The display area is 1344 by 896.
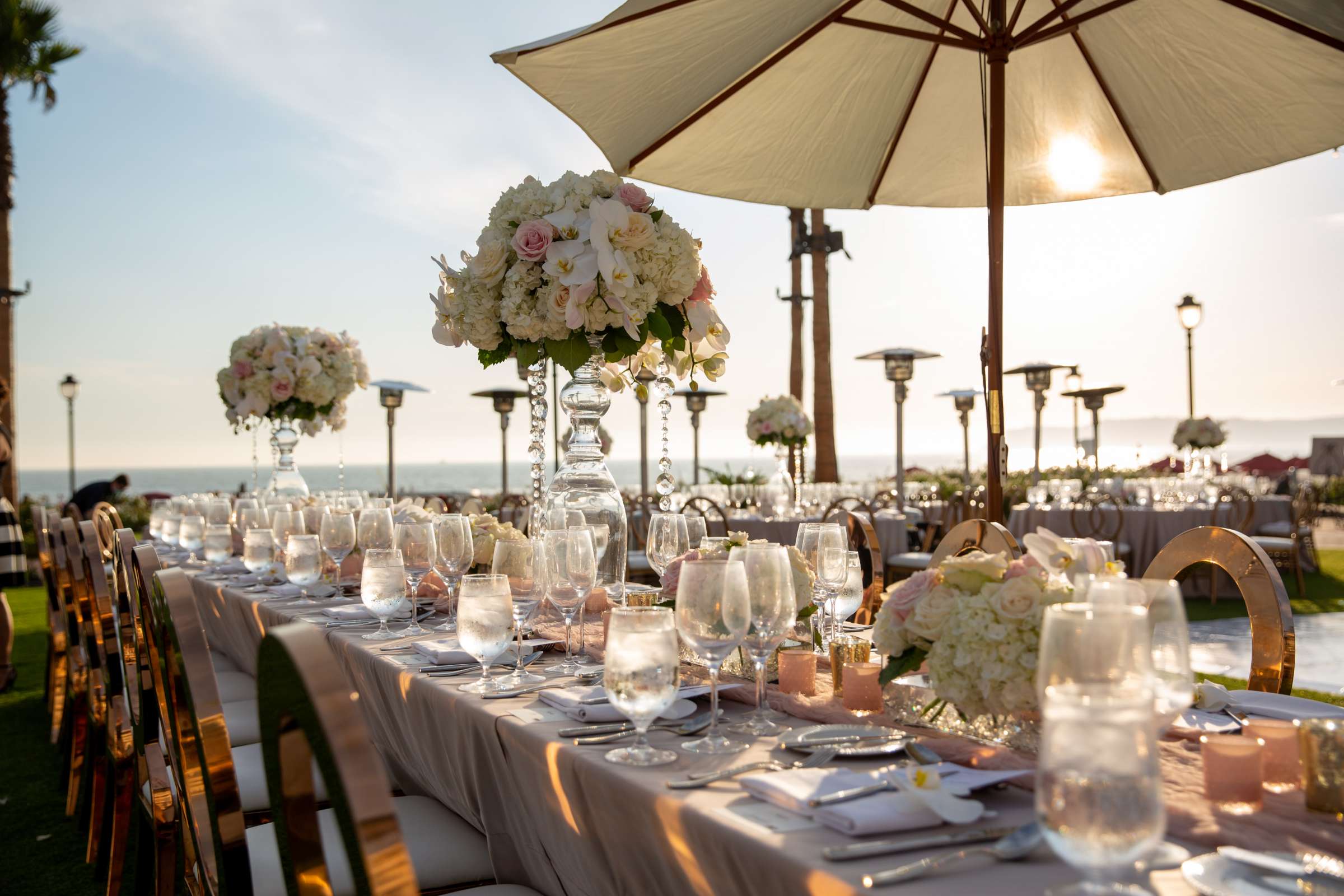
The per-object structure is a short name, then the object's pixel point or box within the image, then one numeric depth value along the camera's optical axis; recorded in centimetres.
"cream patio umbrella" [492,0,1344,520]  313
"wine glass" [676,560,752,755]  140
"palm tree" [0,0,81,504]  1454
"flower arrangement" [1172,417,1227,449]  1402
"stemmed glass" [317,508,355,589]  301
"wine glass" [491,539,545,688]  191
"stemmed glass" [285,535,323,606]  285
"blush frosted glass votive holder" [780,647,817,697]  178
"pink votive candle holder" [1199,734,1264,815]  118
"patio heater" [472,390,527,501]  1153
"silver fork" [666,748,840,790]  127
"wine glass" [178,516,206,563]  425
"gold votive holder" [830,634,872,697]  180
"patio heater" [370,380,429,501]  930
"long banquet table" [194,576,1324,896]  103
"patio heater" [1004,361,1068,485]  1183
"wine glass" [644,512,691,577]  243
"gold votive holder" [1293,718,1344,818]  115
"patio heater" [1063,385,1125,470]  1394
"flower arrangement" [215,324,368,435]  529
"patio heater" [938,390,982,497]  1398
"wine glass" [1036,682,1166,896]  72
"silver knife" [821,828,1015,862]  104
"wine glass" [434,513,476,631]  238
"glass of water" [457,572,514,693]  173
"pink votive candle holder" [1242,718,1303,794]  125
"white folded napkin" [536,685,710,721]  163
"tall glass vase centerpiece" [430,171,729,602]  255
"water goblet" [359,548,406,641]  231
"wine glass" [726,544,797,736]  148
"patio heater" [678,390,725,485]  1289
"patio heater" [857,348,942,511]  937
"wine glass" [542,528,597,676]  185
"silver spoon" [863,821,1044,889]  96
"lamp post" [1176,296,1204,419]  1425
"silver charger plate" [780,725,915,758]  139
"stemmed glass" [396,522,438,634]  240
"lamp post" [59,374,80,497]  1738
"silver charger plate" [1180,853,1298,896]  94
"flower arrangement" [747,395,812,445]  1038
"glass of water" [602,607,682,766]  131
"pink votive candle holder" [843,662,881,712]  166
